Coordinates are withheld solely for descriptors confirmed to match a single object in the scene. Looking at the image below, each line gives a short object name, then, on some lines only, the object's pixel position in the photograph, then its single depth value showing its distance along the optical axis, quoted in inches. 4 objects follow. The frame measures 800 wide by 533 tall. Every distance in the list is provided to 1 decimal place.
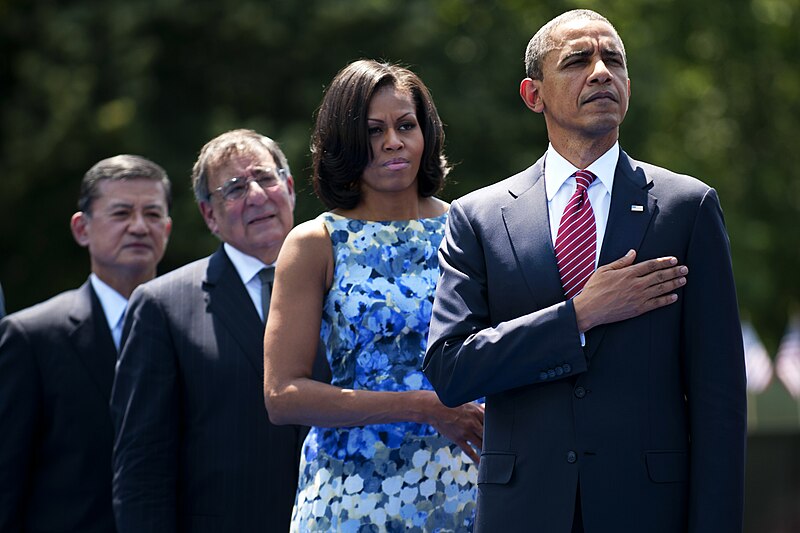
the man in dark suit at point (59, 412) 443.5
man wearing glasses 389.7
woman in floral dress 336.8
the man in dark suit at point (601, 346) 269.6
